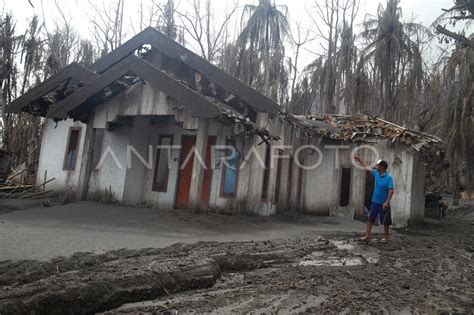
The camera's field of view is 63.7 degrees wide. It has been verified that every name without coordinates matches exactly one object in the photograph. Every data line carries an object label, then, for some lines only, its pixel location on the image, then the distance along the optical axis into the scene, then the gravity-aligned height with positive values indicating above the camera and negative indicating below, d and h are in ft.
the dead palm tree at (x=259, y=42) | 76.79 +29.56
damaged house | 36.11 +4.35
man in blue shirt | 25.38 +0.22
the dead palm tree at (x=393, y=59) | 67.92 +25.47
